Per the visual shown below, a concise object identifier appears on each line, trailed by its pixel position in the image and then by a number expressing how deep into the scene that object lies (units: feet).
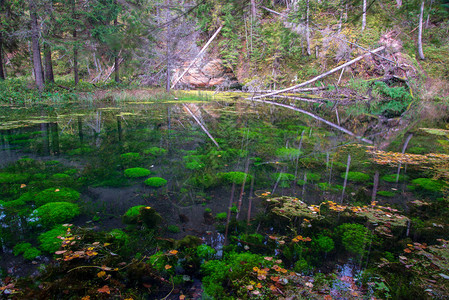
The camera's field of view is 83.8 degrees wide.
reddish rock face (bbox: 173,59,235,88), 87.56
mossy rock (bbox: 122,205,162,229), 10.00
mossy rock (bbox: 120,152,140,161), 17.61
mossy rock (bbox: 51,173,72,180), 14.07
